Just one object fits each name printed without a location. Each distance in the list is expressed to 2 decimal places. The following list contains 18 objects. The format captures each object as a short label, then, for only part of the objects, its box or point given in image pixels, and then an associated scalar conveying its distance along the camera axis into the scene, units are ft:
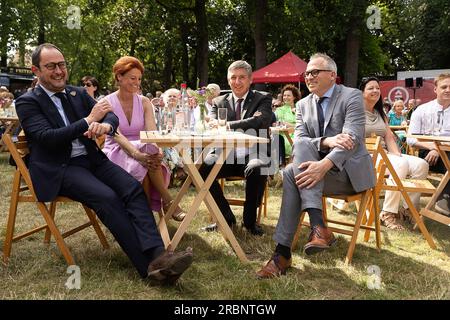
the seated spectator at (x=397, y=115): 30.35
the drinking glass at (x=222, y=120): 12.82
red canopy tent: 50.96
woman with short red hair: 12.50
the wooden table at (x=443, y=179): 12.58
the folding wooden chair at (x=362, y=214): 11.46
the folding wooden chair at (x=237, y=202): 14.64
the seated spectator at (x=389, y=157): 15.26
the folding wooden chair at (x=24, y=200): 10.80
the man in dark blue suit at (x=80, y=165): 9.82
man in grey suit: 10.29
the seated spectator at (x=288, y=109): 24.13
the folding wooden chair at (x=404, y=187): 13.00
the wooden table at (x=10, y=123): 25.16
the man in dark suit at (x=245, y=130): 13.93
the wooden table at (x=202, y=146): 10.46
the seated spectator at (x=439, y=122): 15.52
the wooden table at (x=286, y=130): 19.49
